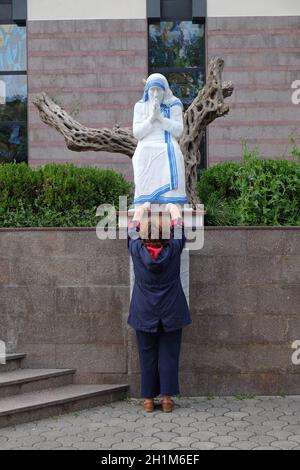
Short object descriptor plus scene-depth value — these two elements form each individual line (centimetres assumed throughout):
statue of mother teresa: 626
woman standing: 580
